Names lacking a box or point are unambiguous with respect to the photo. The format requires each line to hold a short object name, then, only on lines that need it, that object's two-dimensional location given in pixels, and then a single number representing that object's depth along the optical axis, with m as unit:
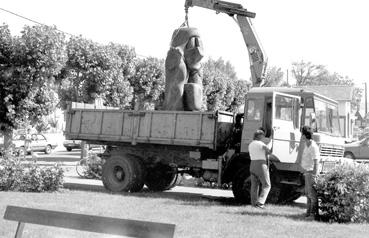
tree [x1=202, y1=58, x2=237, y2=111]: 36.84
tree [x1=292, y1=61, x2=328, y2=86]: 90.69
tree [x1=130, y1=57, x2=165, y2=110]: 30.88
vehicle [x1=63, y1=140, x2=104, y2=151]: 43.41
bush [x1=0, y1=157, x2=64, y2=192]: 13.78
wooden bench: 4.24
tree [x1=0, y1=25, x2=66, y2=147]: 21.05
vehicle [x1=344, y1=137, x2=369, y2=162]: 29.19
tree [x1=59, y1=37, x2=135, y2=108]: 25.95
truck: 12.83
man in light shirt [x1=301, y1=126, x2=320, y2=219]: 10.73
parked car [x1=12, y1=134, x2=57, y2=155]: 35.06
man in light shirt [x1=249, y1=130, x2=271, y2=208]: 11.70
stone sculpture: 15.12
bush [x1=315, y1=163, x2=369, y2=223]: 10.41
